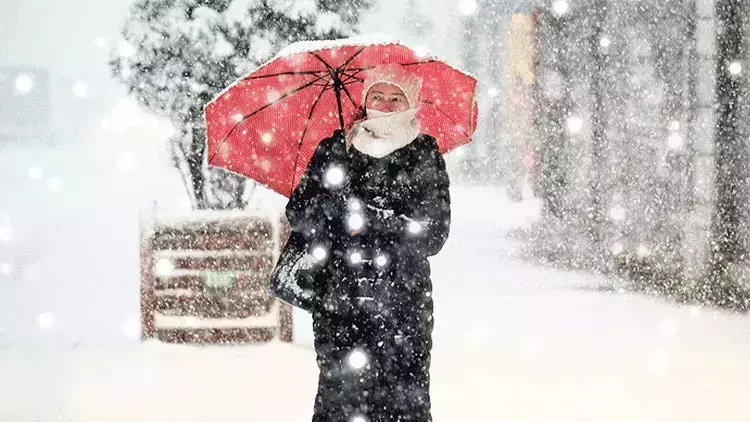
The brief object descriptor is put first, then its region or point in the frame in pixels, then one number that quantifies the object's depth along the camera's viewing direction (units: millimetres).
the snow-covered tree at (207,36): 17766
